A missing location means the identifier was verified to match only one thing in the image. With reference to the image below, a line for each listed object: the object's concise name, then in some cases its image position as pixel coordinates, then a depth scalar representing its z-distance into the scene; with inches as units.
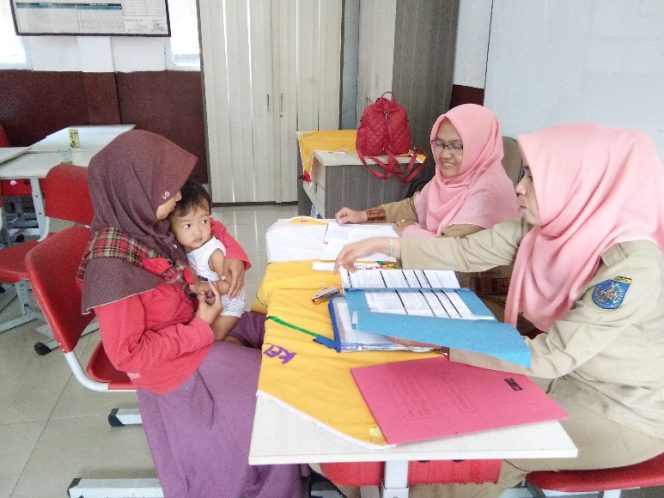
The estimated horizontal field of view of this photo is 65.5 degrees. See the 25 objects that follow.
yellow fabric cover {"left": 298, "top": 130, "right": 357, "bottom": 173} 128.2
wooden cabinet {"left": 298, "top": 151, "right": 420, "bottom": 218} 113.6
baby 58.9
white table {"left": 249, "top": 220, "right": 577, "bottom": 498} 31.7
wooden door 171.3
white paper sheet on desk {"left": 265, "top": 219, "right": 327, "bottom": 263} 63.9
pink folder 33.7
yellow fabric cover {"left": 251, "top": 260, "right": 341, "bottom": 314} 55.3
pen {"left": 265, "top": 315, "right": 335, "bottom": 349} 43.9
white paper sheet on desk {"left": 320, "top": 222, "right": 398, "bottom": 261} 64.1
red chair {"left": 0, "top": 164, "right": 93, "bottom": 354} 92.7
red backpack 112.3
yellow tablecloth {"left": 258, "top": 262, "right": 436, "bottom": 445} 34.9
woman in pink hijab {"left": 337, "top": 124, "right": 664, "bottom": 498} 39.6
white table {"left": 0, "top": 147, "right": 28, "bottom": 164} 123.0
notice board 178.1
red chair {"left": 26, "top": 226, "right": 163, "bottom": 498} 53.5
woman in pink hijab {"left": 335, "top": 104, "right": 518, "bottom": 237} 71.3
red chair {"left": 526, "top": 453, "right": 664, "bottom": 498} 42.8
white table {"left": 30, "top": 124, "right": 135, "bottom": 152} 138.7
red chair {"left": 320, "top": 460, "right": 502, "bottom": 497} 37.8
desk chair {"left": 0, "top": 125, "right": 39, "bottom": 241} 134.4
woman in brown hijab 48.8
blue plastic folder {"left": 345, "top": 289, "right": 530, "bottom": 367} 33.1
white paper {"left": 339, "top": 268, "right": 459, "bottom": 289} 49.9
